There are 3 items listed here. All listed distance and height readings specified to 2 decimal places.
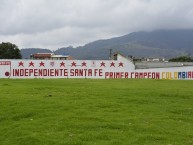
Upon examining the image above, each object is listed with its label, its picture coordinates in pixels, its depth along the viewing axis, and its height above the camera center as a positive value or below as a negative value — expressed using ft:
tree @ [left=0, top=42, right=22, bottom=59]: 379.20 +18.07
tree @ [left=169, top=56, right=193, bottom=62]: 446.81 +13.23
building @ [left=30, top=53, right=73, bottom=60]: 473.59 +17.69
